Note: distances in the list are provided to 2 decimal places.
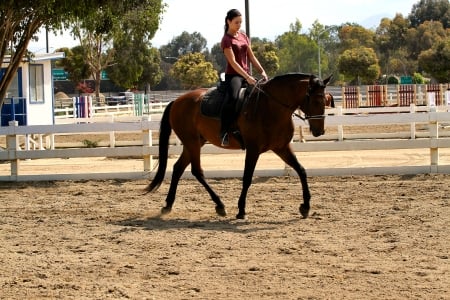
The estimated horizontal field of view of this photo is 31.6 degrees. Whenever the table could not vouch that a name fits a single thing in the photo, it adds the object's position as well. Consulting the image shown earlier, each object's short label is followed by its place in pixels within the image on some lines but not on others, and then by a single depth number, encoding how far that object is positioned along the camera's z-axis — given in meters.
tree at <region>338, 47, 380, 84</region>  61.50
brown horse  10.20
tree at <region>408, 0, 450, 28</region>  111.62
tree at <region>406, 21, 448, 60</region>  92.81
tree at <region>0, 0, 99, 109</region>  16.77
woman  10.29
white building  27.34
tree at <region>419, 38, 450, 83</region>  56.25
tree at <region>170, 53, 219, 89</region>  79.44
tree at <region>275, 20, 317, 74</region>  102.62
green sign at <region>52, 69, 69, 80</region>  70.40
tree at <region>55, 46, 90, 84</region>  64.38
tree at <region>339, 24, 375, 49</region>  102.88
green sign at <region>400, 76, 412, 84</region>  64.75
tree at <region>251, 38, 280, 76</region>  79.06
